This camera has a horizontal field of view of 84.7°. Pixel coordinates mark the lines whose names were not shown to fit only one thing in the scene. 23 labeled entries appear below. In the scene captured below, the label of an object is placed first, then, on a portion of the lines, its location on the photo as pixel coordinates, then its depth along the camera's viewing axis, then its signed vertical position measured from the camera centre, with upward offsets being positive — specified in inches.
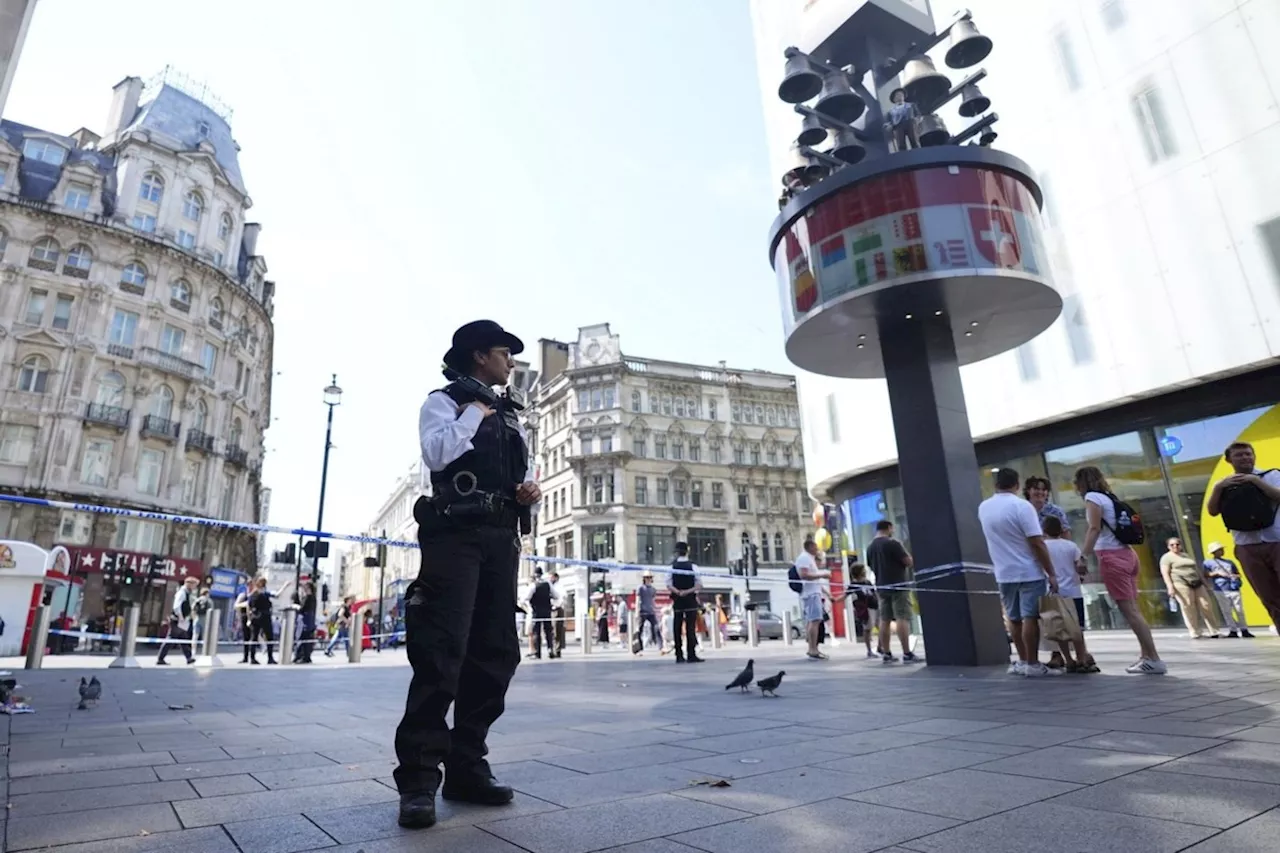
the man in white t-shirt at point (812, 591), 441.1 +19.2
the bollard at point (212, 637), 613.9 +10.3
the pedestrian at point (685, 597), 452.4 +19.8
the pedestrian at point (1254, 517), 221.6 +26.0
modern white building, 557.0 +289.2
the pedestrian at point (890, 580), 391.5 +20.5
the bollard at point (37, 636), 510.0 +14.4
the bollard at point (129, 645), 551.1 +6.0
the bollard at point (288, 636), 638.2 +8.8
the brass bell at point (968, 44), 433.1 +338.8
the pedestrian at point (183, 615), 653.3 +32.4
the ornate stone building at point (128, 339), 1232.2 +592.8
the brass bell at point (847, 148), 440.5 +284.8
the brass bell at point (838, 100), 428.5 +307.3
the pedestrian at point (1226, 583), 529.0 +14.5
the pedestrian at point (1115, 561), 259.9 +17.1
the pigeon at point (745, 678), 253.5 -18.5
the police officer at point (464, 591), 106.5 +7.4
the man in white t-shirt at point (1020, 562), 273.3 +19.2
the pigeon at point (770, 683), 237.3 -19.3
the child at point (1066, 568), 279.9 +17.2
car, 1289.5 -9.1
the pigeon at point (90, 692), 249.3 -12.7
